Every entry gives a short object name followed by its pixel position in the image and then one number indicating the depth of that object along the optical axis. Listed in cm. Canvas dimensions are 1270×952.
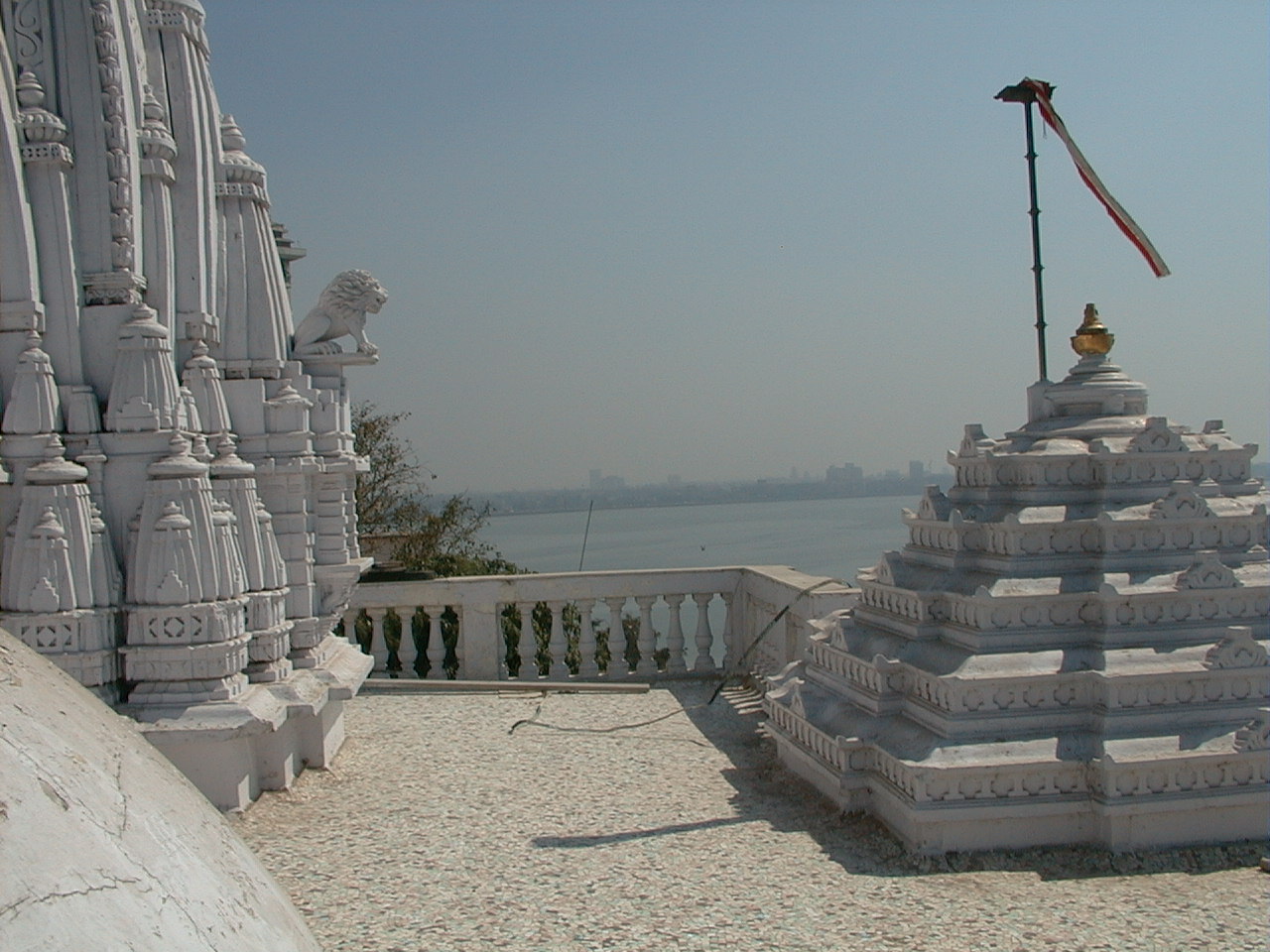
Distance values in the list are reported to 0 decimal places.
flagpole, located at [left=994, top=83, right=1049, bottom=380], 777
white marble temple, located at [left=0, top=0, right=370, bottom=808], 686
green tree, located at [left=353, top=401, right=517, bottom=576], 2153
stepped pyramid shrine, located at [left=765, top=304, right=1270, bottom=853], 627
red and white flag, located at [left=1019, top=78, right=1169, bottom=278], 775
